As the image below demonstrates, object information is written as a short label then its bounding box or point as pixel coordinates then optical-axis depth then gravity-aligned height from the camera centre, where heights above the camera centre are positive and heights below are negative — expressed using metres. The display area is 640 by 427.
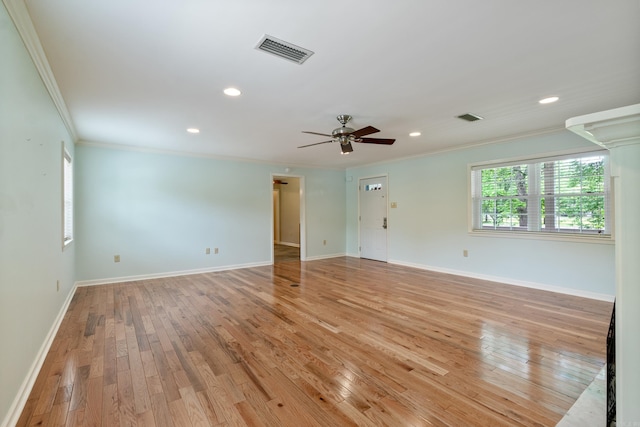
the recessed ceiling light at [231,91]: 2.80 +1.19
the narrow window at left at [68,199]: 4.01 +0.23
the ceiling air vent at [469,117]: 3.59 +1.19
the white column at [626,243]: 0.85 -0.10
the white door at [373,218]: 6.87 -0.14
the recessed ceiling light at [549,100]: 3.04 +1.18
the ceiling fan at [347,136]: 3.58 +0.98
